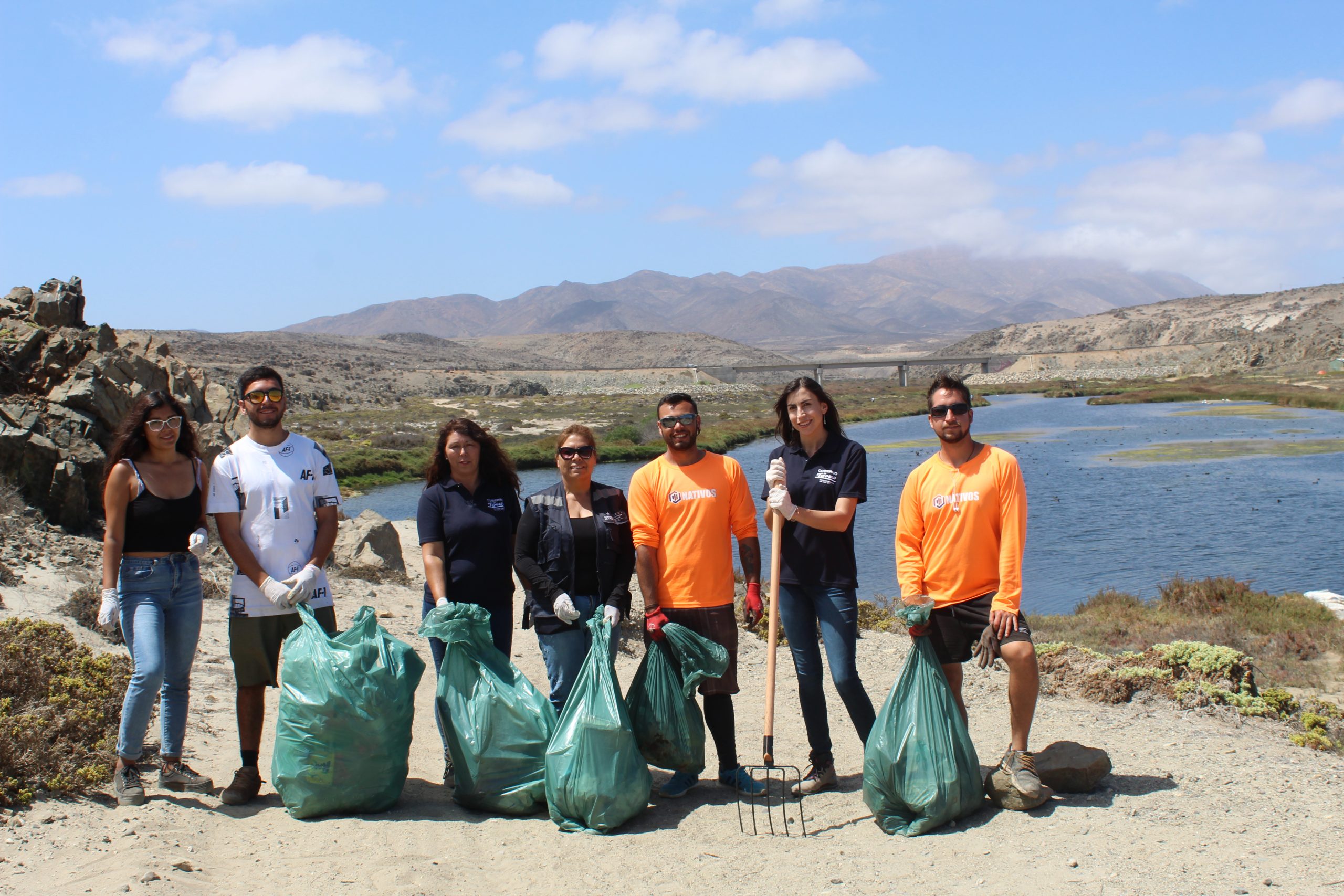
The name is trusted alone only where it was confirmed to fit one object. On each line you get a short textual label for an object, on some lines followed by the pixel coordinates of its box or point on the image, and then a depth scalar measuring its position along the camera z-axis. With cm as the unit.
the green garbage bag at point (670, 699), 445
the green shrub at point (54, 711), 427
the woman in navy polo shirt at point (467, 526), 468
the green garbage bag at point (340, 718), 420
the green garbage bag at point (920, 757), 412
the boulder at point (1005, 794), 427
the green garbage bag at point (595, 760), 425
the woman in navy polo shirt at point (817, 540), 444
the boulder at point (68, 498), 932
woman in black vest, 455
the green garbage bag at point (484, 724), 442
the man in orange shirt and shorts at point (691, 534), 445
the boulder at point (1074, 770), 451
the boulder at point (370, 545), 1089
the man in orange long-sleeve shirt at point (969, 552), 414
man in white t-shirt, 435
